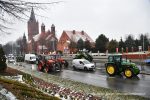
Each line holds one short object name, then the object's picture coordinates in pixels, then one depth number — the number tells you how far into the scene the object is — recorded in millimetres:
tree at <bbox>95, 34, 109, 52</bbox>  43136
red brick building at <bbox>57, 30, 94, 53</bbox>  62964
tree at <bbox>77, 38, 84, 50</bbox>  46771
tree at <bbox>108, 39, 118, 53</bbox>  42000
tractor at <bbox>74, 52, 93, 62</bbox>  26014
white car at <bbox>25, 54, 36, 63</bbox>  33947
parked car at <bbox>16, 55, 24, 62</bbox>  37497
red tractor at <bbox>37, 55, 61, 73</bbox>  20810
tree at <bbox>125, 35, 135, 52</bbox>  43772
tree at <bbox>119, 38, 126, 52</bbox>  41498
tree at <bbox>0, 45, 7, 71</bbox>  16627
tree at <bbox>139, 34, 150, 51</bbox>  44551
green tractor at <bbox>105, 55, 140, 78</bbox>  15562
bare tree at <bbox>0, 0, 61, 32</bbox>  4774
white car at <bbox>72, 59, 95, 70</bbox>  20915
